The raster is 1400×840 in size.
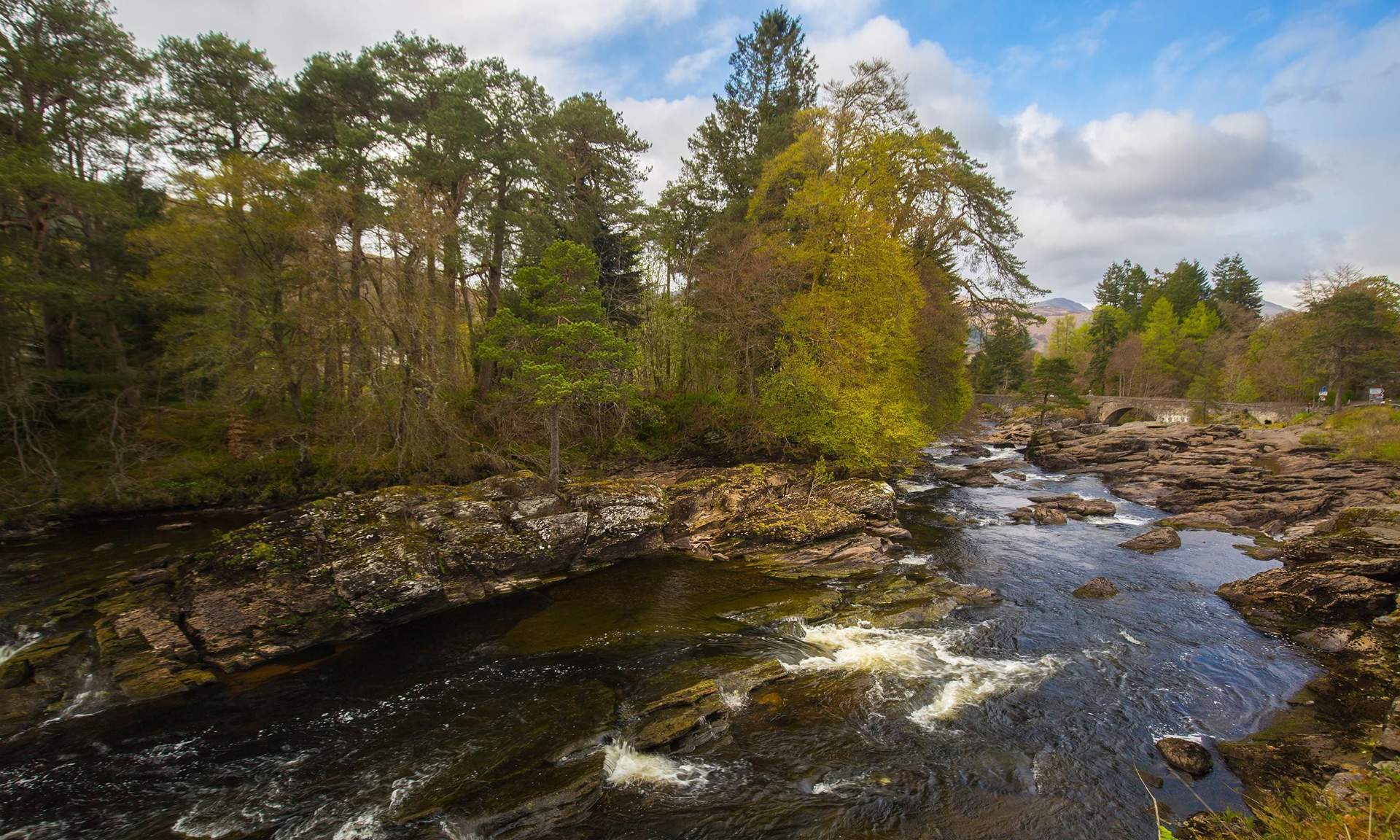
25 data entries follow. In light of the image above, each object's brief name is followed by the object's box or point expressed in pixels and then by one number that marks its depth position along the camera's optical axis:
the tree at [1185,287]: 72.44
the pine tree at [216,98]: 21.06
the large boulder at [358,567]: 11.27
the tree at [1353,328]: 39.22
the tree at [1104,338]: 74.06
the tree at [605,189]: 25.52
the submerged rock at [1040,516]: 22.33
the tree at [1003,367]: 63.67
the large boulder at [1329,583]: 12.80
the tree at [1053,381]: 57.16
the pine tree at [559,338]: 17.00
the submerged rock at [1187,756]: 8.15
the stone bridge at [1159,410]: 44.91
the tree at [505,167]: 21.55
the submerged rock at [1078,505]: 23.73
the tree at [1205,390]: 49.59
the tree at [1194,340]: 61.31
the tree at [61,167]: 16.80
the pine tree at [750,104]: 29.53
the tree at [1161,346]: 63.56
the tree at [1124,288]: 84.06
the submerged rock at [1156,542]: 18.70
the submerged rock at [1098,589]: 14.78
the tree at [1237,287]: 72.44
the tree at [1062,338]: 100.56
